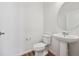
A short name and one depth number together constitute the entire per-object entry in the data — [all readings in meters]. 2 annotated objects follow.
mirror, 1.57
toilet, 1.60
